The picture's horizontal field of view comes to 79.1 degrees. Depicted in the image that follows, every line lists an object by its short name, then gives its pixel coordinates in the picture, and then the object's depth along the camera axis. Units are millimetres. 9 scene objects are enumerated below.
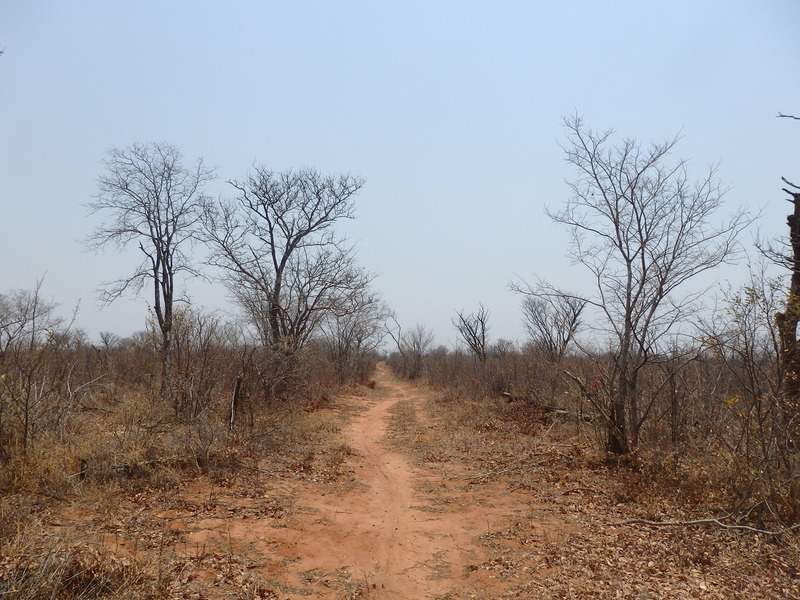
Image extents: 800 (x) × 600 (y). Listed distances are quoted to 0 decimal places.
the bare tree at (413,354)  40659
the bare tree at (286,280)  19016
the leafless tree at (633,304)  8664
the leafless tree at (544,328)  21930
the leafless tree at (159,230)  16234
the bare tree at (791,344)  6168
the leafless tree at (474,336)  31547
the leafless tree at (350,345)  29878
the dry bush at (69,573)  3910
